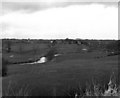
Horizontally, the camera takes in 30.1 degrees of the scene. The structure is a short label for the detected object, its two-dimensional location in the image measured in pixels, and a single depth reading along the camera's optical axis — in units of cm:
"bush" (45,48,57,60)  7136
